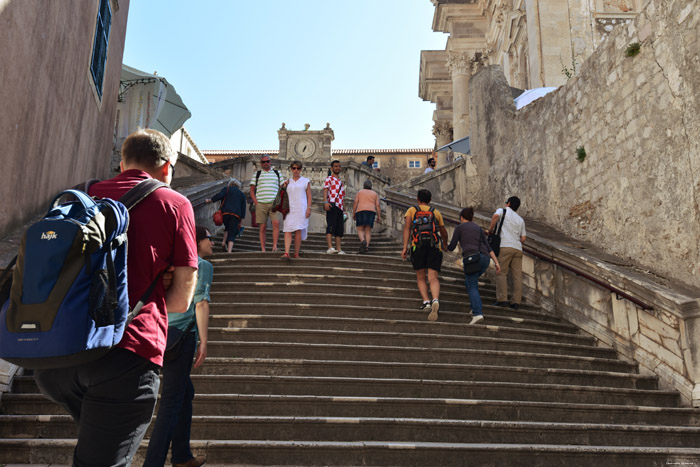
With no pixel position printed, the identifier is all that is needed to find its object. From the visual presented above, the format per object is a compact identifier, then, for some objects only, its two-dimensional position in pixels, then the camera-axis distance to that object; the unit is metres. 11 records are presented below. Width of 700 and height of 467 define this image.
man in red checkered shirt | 9.41
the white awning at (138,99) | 15.98
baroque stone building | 16.56
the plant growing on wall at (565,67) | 16.00
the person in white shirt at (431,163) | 18.17
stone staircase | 4.06
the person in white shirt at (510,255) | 7.68
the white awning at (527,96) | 13.20
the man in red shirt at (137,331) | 1.86
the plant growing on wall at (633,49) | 7.61
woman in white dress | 8.67
